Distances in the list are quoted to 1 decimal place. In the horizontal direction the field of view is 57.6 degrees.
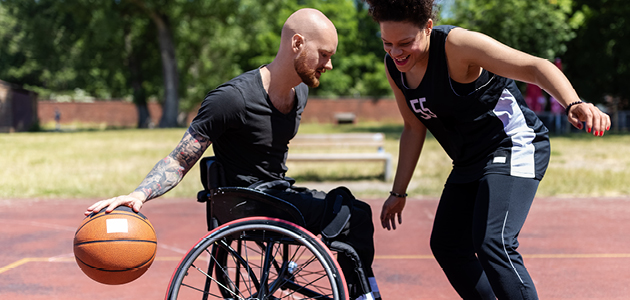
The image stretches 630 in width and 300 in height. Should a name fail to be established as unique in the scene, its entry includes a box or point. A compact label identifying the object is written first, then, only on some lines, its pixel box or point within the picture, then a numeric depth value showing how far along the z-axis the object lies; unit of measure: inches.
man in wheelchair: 100.0
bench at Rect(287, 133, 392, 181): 457.4
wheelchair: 95.0
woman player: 92.5
